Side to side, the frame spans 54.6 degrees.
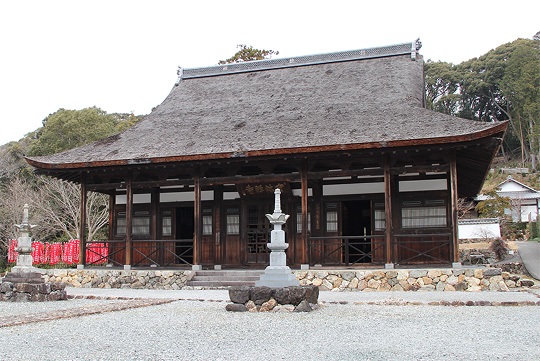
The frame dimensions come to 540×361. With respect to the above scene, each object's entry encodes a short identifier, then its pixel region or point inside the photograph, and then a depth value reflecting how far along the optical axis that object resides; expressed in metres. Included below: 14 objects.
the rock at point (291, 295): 8.52
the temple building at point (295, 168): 12.92
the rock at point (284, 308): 8.42
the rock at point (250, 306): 8.59
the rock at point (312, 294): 8.71
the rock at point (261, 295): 8.65
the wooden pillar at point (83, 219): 15.26
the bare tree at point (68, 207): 26.09
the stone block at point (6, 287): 11.23
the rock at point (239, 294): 8.71
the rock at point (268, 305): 8.52
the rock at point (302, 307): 8.45
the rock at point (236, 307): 8.59
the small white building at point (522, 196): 40.41
